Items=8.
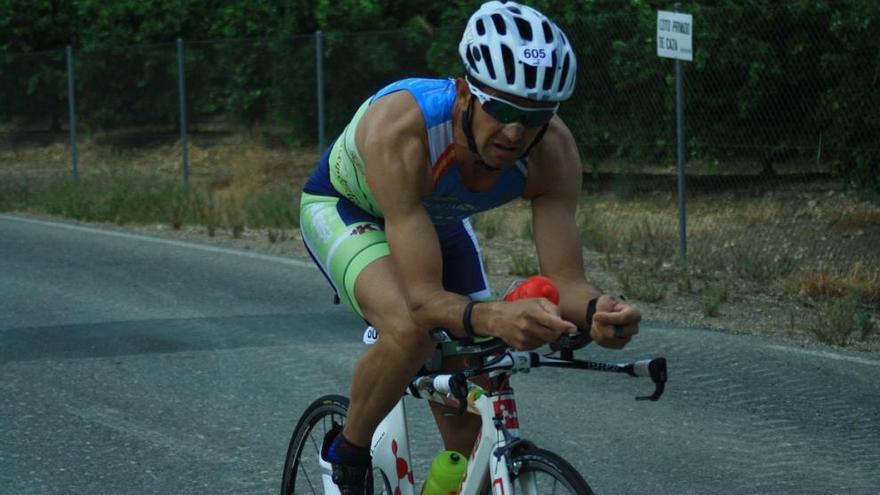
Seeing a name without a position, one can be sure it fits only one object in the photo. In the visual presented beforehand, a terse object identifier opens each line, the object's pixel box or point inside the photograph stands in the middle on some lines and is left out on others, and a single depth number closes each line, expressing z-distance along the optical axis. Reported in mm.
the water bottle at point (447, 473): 4141
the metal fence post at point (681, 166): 12180
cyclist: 3615
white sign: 11953
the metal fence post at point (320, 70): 16547
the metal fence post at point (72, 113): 20406
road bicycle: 3508
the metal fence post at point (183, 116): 18562
